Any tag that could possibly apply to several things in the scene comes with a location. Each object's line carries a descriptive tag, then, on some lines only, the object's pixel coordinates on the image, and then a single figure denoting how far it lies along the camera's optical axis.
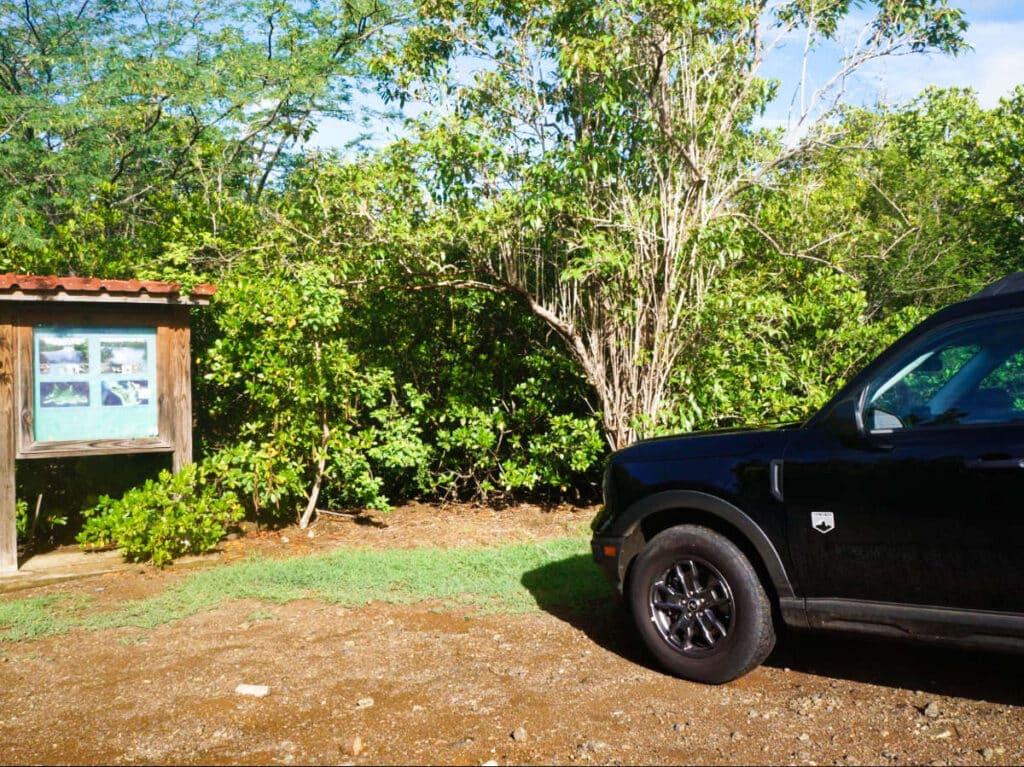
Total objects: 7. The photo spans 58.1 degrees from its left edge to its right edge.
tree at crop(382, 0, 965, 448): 8.32
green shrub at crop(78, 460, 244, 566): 7.70
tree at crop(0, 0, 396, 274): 14.62
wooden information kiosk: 7.50
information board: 7.66
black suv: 4.00
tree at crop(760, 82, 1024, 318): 9.70
